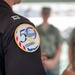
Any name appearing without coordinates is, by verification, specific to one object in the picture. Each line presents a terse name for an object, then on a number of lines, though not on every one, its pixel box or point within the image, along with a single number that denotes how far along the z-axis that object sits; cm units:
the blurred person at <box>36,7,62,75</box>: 534
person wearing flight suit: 143
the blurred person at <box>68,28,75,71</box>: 509
